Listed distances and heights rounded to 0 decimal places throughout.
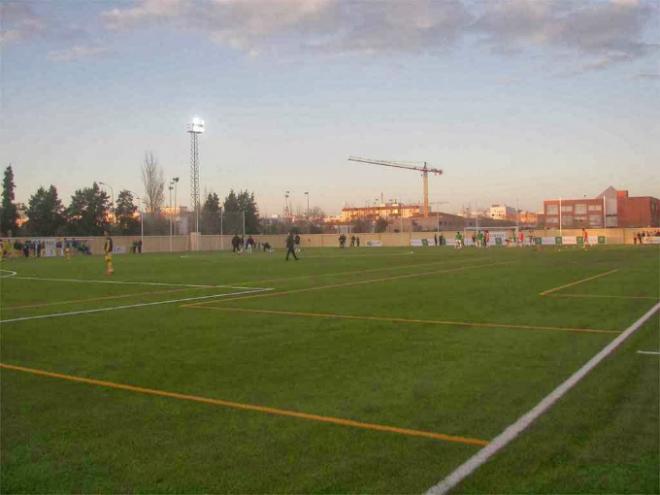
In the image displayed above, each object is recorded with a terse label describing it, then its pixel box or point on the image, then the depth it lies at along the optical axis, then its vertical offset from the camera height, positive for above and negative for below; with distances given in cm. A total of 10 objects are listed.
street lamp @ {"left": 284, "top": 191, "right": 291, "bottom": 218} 14469 +532
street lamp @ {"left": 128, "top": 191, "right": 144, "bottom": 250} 6316 +12
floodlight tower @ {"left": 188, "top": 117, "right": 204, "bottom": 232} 6256 +799
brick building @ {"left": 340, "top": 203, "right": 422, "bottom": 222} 18538 +713
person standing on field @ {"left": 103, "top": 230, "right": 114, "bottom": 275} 2685 -50
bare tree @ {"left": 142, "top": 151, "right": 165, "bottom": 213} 8969 +639
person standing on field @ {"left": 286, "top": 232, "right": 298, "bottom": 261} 3709 -40
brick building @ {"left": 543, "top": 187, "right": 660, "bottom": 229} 11419 +369
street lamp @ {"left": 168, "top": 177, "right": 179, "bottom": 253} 6419 +126
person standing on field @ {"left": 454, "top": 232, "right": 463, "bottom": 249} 5648 -67
